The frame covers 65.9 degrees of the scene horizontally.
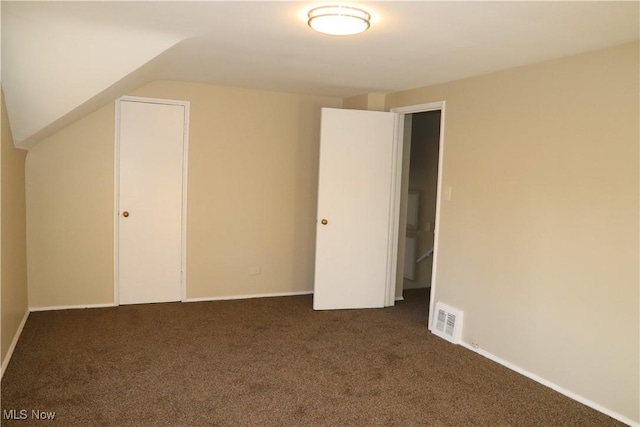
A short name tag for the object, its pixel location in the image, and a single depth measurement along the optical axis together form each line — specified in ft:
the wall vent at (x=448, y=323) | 13.21
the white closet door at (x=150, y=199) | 15.40
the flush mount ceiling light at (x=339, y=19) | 7.94
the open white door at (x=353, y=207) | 15.75
